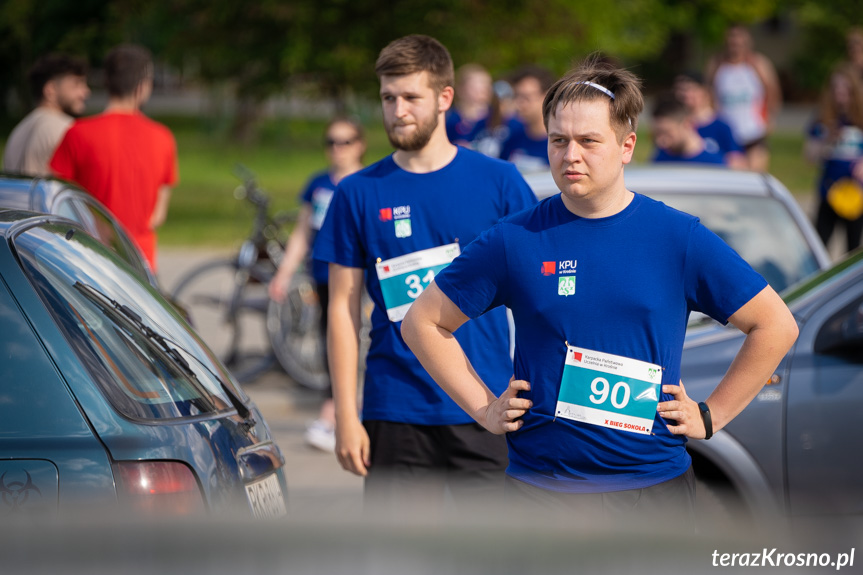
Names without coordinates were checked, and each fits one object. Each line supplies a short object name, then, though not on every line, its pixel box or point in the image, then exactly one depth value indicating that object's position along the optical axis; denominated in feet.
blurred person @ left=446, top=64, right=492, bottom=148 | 69.56
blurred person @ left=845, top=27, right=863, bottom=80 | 70.27
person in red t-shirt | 45.44
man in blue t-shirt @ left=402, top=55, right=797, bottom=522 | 18.19
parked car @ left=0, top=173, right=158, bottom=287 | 30.42
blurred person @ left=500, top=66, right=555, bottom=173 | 51.19
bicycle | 58.59
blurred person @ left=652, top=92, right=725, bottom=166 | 48.96
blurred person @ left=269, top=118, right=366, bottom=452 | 47.39
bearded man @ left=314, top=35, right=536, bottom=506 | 25.45
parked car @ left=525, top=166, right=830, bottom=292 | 38.27
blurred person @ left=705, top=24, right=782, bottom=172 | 80.59
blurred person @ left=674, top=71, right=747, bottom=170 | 56.95
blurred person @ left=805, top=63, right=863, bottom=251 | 66.85
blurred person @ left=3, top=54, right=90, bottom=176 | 48.39
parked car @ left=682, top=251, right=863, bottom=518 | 30.76
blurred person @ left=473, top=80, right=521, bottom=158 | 66.44
